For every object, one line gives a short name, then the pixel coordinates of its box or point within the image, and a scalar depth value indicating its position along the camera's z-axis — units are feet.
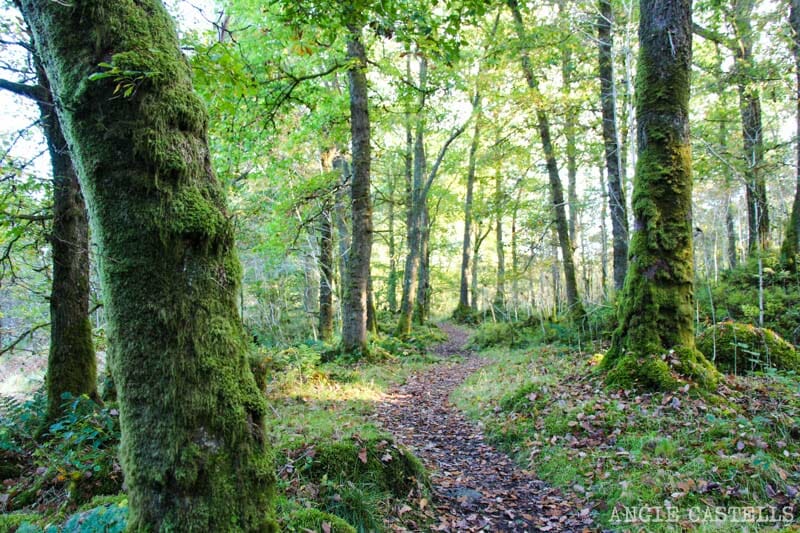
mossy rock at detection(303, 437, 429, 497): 12.19
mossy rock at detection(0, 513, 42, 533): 8.57
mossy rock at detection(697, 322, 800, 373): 19.74
